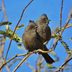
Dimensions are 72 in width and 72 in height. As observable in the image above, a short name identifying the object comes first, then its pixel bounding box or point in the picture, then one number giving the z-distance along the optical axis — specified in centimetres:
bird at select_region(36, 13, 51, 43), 906
